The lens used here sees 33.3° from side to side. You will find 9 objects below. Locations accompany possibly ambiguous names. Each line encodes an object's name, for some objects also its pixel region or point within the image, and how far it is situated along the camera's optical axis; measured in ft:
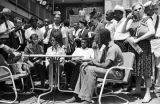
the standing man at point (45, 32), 23.52
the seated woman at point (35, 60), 18.57
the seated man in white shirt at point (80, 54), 18.27
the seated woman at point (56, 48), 18.47
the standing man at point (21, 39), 22.07
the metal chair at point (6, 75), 14.62
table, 16.03
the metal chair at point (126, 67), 13.87
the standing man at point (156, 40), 16.84
